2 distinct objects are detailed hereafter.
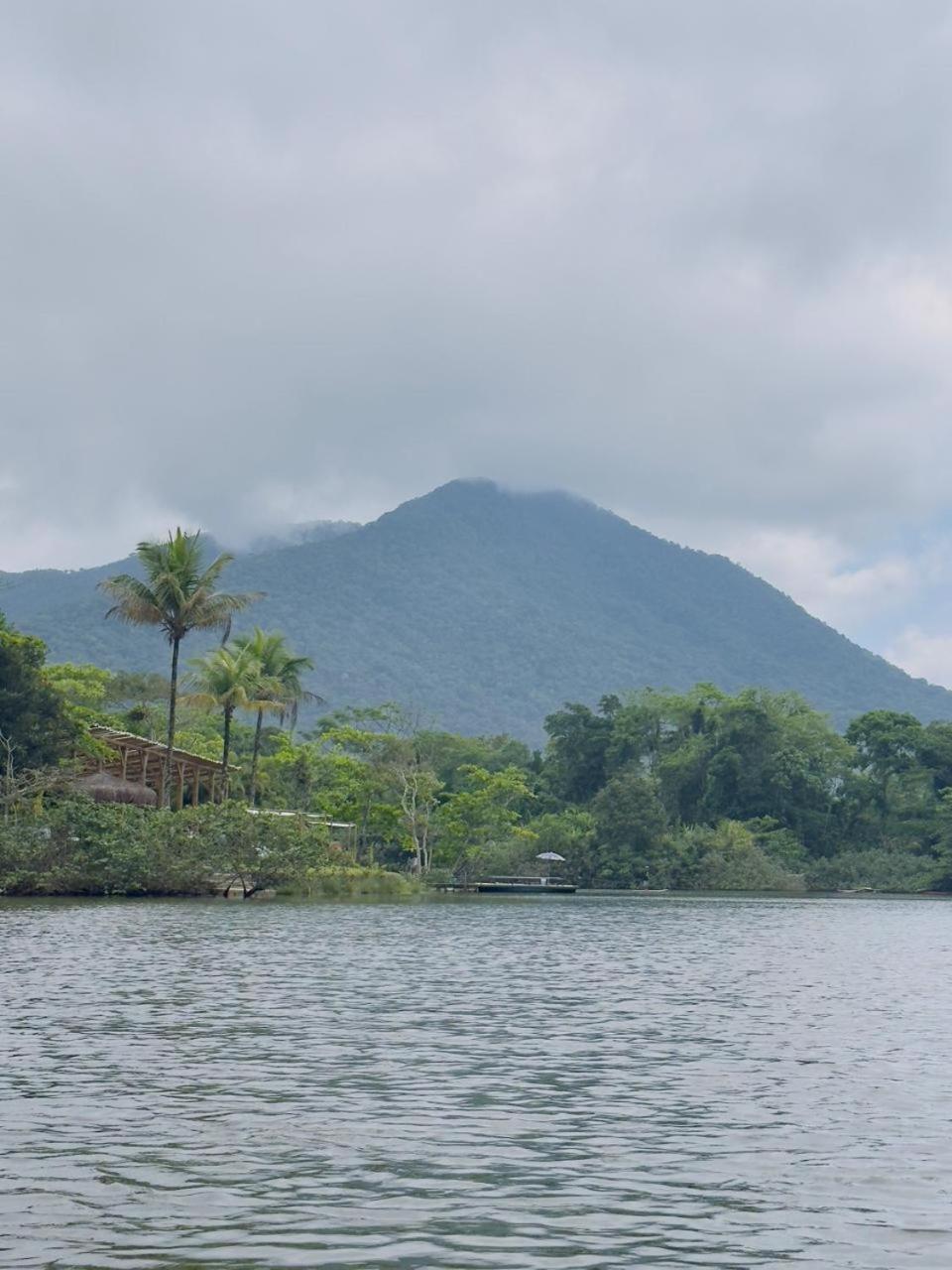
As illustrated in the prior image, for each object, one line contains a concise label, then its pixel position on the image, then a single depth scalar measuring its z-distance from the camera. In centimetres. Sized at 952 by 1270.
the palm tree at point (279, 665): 7350
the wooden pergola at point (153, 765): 6662
